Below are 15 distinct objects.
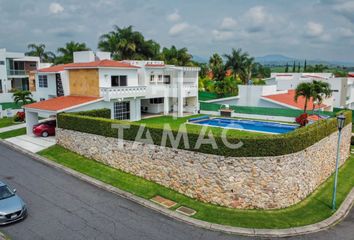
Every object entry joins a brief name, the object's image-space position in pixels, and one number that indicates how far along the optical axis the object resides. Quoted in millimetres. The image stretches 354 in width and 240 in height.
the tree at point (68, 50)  58884
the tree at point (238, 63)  60625
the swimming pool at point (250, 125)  32938
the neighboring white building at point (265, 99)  38775
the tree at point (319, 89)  31094
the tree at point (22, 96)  34719
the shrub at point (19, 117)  34312
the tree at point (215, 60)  61500
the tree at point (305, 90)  31427
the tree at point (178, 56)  55612
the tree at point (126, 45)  54688
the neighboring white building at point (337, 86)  49062
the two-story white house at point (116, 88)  27906
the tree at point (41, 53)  72688
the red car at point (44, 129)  26266
